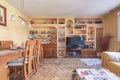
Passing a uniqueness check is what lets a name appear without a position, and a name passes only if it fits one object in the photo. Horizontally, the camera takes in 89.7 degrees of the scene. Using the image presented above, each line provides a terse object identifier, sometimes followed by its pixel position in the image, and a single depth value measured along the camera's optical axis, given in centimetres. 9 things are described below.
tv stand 328
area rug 238
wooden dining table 98
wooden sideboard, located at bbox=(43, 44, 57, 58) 326
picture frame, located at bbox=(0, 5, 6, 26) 193
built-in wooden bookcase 345
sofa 140
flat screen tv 330
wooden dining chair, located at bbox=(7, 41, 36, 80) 136
